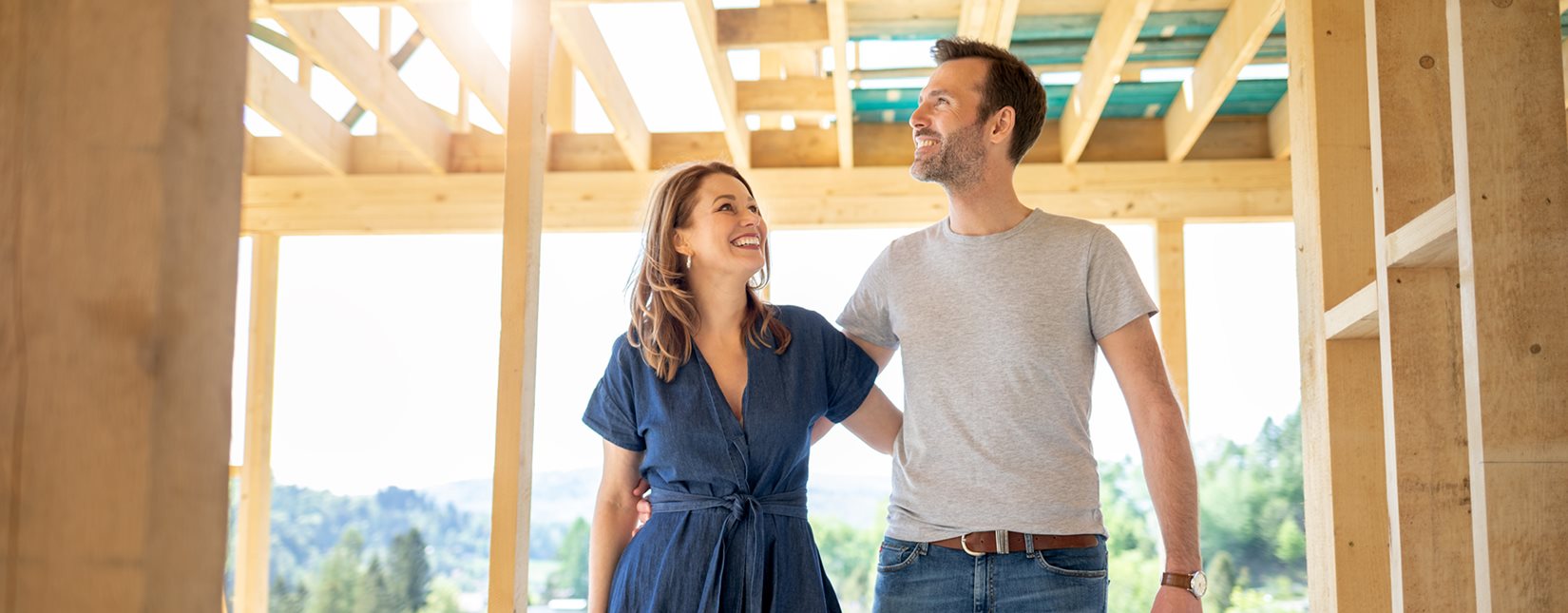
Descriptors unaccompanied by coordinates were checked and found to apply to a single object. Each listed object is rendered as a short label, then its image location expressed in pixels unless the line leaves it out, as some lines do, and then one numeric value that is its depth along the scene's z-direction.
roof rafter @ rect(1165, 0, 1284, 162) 3.71
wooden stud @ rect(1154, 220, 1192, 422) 4.94
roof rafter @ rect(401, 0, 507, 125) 4.00
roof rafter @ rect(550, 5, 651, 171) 3.92
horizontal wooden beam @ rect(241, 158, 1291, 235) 5.14
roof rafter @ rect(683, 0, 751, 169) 3.83
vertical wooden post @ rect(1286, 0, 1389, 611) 1.76
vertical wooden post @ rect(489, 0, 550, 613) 2.27
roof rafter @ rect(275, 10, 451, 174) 4.06
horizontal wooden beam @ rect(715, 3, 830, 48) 4.14
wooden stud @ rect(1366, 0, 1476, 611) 1.46
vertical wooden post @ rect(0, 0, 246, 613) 0.64
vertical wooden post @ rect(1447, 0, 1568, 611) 1.17
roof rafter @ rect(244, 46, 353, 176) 4.52
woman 2.12
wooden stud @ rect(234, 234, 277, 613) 5.36
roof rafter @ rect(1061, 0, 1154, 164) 3.72
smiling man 2.03
